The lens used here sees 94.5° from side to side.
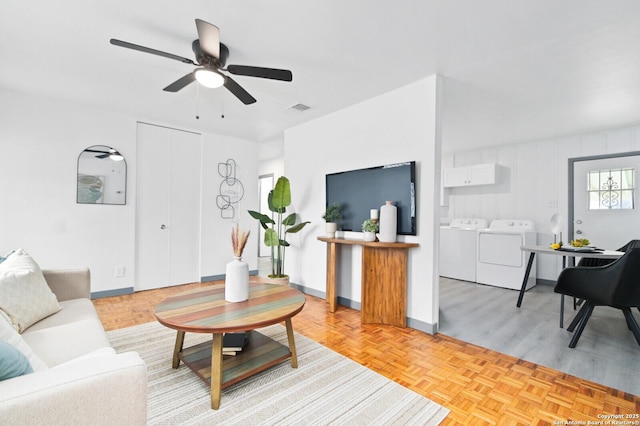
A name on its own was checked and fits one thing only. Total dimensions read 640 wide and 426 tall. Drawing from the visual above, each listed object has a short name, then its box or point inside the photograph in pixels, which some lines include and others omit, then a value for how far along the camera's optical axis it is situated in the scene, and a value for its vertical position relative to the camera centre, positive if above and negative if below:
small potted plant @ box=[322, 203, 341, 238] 3.71 -0.04
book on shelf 2.08 -0.93
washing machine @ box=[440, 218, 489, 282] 5.13 -0.58
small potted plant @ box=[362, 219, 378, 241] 3.21 -0.14
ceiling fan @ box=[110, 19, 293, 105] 1.92 +1.09
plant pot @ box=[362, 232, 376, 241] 3.20 -0.21
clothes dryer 4.59 -0.62
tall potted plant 4.17 -0.01
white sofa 0.80 -0.53
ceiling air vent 3.71 +1.39
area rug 1.64 -1.12
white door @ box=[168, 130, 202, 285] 4.66 +0.08
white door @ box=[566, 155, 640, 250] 4.34 +0.25
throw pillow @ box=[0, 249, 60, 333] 1.57 -0.46
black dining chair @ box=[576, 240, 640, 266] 3.47 -0.51
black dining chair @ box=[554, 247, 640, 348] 2.38 -0.57
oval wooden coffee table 1.71 -0.63
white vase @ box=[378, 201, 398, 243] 3.06 -0.06
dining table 2.82 -0.34
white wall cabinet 5.39 +0.80
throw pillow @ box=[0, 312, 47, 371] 1.07 -0.49
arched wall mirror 3.88 +0.51
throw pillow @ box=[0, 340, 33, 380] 0.89 -0.47
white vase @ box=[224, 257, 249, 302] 2.12 -0.48
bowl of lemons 3.35 -0.28
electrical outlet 4.09 -0.80
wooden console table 3.00 -0.69
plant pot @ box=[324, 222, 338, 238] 3.70 -0.16
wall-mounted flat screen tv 3.05 +0.28
